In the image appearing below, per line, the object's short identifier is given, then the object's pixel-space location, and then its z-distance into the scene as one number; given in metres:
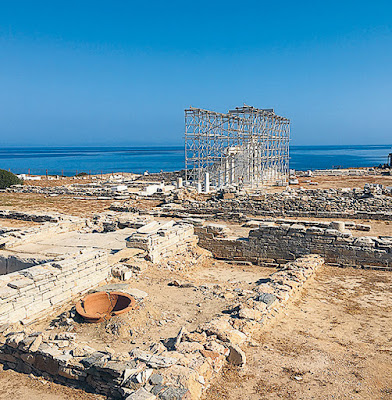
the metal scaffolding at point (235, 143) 28.50
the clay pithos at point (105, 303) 7.11
